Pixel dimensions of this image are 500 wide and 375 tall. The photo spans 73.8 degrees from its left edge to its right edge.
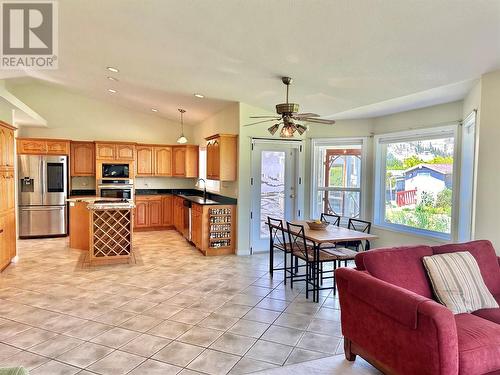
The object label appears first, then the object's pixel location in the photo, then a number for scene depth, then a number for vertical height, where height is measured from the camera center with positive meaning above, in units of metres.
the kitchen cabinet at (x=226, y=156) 5.71 +0.31
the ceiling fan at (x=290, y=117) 3.54 +0.63
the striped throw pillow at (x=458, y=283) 2.40 -0.78
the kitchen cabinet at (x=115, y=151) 7.64 +0.50
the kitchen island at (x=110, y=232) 5.11 -0.93
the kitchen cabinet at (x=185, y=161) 8.30 +0.31
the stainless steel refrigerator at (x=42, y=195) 7.00 -0.51
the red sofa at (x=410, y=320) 1.83 -0.91
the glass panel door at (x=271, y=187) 5.82 -0.22
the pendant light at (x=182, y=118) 6.82 +1.34
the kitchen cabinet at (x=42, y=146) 7.16 +0.54
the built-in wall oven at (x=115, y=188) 7.59 -0.36
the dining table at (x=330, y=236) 3.56 -0.67
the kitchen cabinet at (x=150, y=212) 8.07 -0.95
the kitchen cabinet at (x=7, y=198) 4.66 -0.40
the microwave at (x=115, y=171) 7.68 +0.04
